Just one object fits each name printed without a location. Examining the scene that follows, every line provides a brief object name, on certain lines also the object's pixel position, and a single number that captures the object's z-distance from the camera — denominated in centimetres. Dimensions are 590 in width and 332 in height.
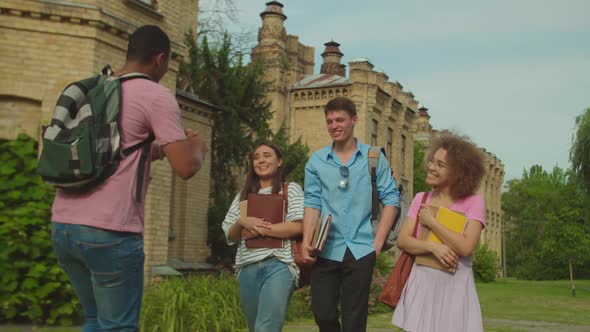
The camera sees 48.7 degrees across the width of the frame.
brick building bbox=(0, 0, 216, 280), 1142
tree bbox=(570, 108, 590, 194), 2768
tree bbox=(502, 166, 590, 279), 2912
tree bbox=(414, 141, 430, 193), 4909
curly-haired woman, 442
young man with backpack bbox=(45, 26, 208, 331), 312
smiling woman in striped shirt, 498
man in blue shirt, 504
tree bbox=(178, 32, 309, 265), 2298
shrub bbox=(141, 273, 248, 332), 905
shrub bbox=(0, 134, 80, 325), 969
